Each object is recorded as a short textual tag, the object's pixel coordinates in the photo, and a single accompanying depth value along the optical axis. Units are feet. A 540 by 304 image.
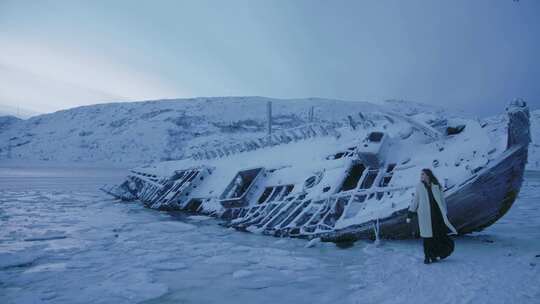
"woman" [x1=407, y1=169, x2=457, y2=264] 17.42
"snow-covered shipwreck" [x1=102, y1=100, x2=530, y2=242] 20.54
